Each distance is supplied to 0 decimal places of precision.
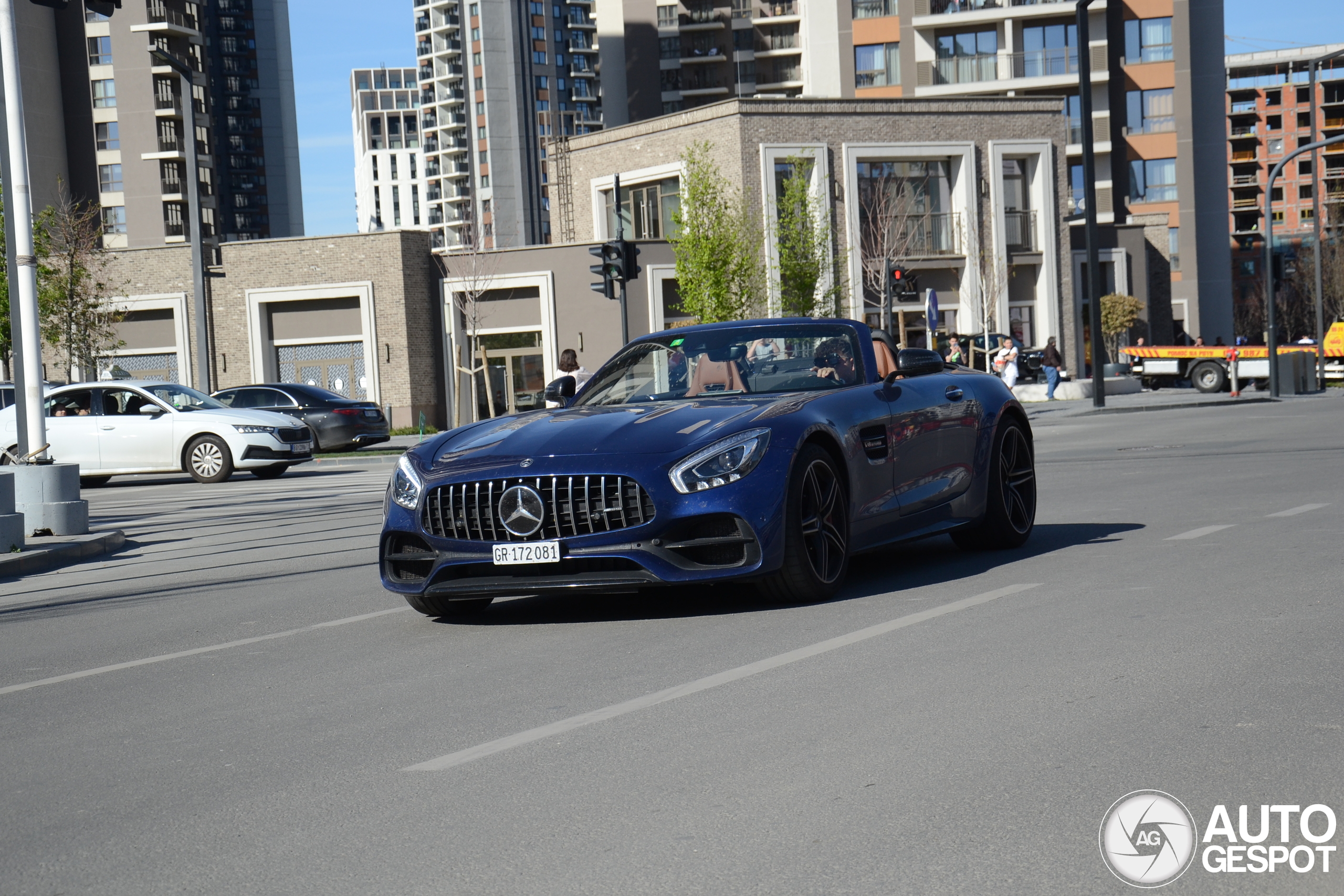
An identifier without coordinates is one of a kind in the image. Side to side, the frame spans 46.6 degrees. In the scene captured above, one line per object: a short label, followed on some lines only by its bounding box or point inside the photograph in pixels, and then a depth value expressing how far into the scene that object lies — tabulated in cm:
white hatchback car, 2395
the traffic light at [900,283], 3594
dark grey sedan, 3047
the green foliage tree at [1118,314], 5856
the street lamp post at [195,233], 3303
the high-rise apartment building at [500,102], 12281
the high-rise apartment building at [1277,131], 13350
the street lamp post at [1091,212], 3091
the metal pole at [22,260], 1366
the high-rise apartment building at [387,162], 16950
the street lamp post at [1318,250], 4147
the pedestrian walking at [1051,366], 3978
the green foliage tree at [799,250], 4403
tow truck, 4044
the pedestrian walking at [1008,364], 3494
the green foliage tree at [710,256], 4116
